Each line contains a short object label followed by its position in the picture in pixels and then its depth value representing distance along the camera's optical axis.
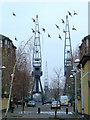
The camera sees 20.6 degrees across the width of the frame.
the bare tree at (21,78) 32.84
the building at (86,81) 22.27
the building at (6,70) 35.31
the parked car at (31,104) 56.65
